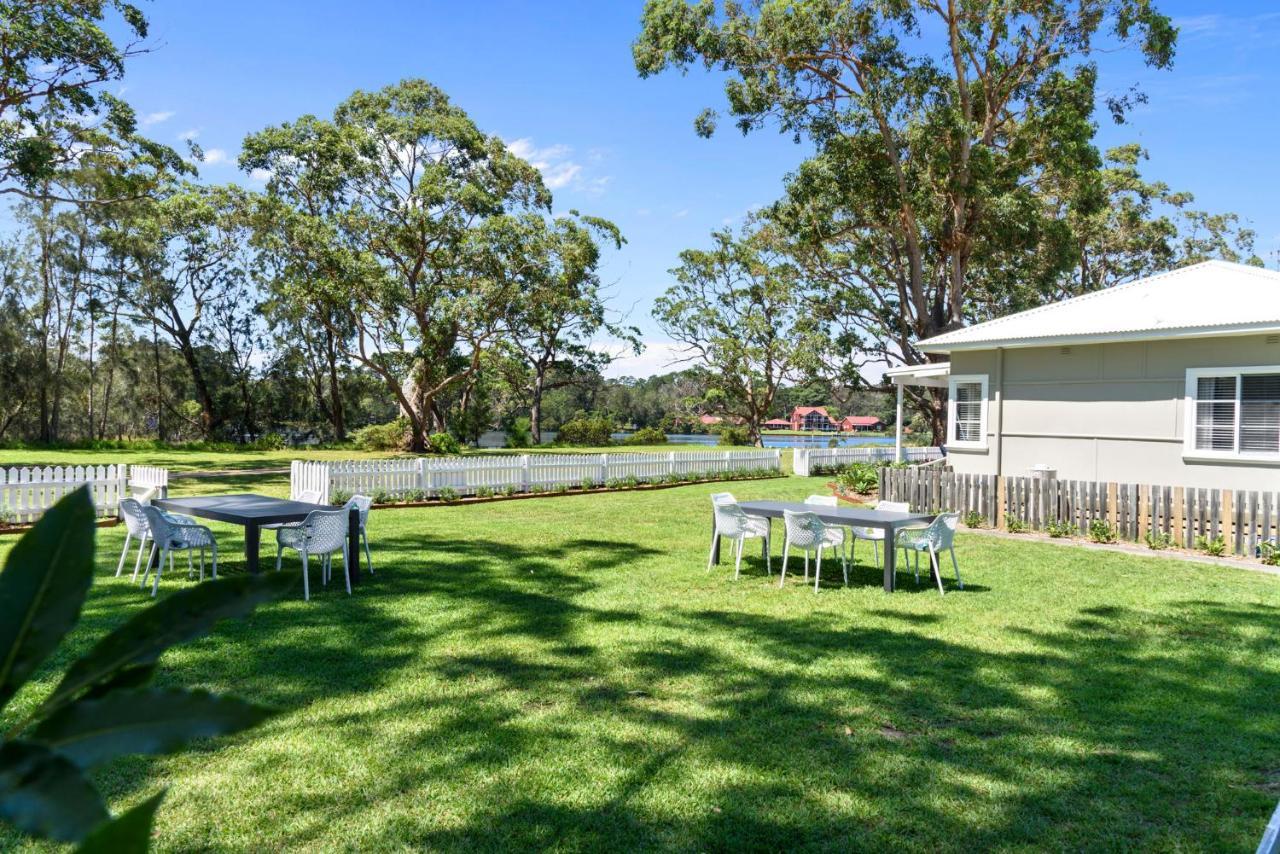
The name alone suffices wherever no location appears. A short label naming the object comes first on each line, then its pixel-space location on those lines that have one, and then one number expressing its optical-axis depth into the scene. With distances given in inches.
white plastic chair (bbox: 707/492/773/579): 375.6
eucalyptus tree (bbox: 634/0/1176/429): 839.7
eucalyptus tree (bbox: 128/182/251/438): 1412.4
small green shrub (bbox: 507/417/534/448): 1670.8
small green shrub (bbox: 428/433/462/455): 1231.2
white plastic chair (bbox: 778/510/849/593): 341.1
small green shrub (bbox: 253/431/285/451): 1491.1
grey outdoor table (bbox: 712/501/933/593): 344.2
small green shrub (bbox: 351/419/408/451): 1405.0
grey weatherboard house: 520.1
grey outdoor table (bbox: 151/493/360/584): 330.6
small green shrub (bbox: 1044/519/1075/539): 505.7
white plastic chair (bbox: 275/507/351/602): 318.7
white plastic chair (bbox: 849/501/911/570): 384.5
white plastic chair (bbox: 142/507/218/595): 318.3
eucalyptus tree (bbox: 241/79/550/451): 1062.4
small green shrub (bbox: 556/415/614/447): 1776.6
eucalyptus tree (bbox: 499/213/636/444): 1138.7
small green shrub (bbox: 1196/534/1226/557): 440.8
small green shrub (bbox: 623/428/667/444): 1865.2
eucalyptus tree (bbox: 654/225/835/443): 1609.3
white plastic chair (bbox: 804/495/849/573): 363.4
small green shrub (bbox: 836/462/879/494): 748.2
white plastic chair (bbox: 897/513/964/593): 343.6
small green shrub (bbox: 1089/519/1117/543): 484.4
